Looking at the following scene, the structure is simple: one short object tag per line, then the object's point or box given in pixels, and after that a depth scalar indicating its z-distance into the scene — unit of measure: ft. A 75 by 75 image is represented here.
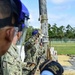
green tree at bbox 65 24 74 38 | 128.12
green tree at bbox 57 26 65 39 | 124.69
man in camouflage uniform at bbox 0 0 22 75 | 2.02
